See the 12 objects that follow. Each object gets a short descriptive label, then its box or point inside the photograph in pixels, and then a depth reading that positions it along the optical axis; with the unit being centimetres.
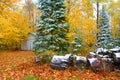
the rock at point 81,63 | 496
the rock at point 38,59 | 583
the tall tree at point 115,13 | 1576
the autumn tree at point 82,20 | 825
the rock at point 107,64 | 475
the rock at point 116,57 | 467
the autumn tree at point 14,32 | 1064
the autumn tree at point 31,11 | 1717
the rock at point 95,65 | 466
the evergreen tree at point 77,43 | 787
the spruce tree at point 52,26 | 768
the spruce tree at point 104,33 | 1156
